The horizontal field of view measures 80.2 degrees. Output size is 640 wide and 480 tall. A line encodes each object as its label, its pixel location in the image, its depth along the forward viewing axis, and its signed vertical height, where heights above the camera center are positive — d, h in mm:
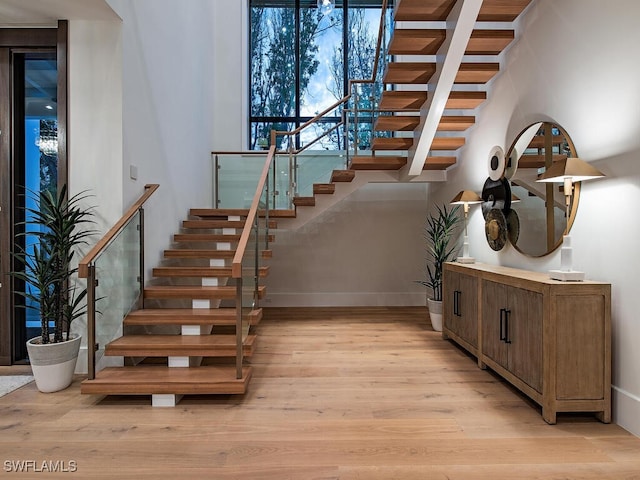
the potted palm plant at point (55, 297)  2873 -450
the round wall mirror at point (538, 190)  2924 +422
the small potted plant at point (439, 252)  4629 -162
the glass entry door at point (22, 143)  3365 +887
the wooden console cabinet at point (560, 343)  2346 -661
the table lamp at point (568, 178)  2430 +411
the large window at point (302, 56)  7348 +3583
